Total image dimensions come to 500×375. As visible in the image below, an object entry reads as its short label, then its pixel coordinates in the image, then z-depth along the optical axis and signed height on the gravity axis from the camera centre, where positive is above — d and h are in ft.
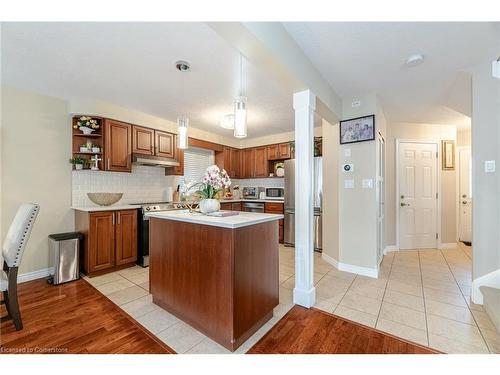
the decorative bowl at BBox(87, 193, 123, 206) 10.78 -0.52
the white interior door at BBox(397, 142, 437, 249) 14.19 -0.54
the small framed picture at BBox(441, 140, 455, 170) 14.34 +2.14
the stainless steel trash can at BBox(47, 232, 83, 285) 9.13 -2.84
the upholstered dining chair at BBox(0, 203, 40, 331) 5.99 -1.83
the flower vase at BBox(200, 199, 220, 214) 6.69 -0.57
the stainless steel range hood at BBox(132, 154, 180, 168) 11.66 +1.44
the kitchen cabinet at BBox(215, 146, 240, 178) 17.71 +2.15
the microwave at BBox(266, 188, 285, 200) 16.94 -0.47
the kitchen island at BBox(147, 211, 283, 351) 5.29 -2.23
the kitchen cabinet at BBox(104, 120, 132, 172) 11.01 +2.10
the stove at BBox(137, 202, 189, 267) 11.11 -2.53
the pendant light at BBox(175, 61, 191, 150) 8.08 +2.13
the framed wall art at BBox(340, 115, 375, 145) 9.80 +2.59
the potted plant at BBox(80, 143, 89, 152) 10.75 +1.89
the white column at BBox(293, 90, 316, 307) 7.29 -0.49
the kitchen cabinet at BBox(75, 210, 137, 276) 9.65 -2.36
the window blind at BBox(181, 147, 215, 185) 16.30 +1.93
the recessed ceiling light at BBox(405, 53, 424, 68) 7.02 +4.04
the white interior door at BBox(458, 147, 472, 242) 15.70 -0.48
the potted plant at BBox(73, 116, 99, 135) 10.64 +3.00
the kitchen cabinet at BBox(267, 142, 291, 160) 16.49 +2.67
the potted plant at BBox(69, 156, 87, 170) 10.50 +1.23
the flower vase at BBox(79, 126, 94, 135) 10.68 +2.75
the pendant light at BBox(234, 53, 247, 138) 6.35 +2.04
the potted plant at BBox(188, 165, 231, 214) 6.63 +0.00
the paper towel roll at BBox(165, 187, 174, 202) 13.99 -0.46
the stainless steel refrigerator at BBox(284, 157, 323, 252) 13.67 -0.96
